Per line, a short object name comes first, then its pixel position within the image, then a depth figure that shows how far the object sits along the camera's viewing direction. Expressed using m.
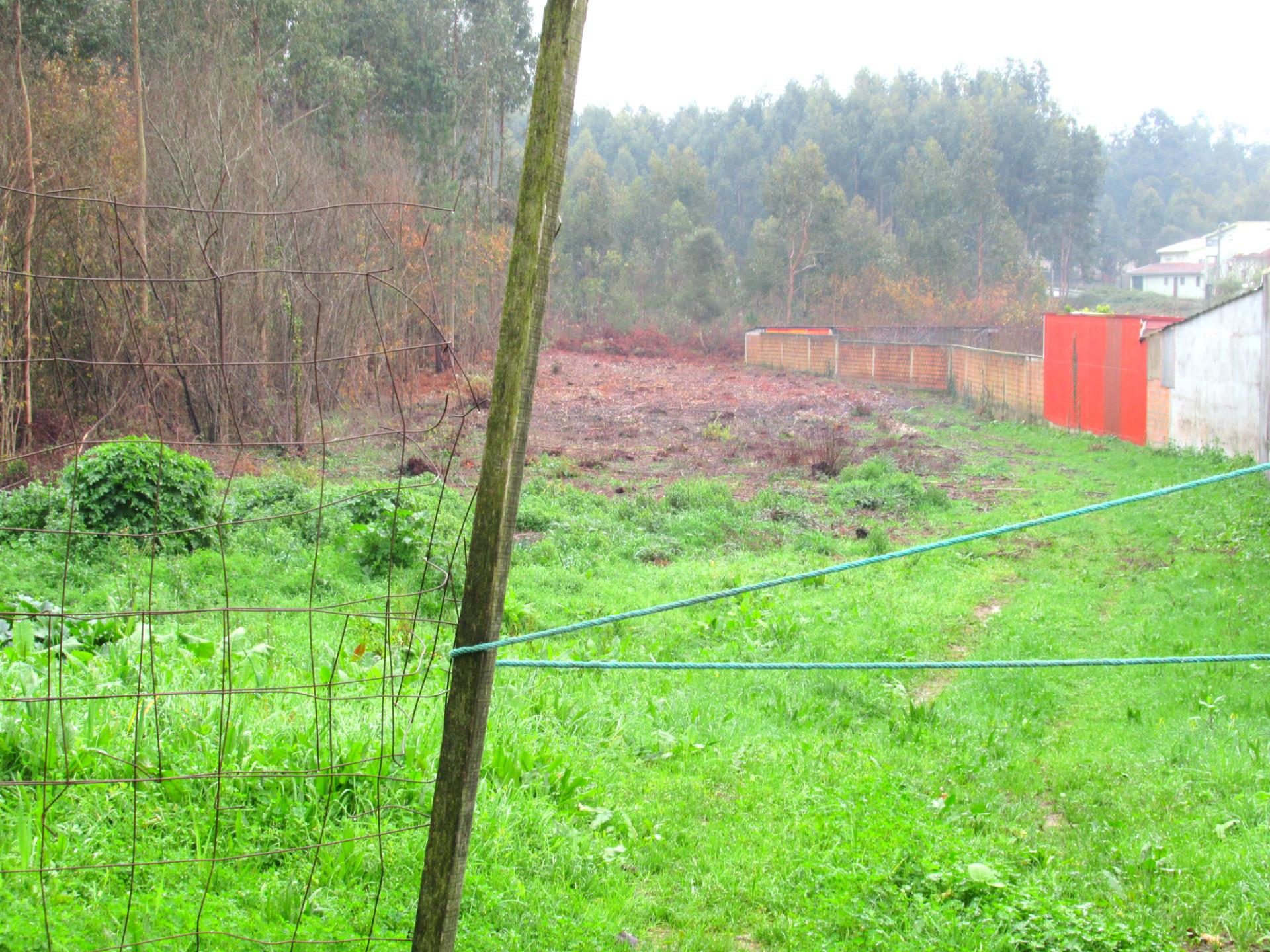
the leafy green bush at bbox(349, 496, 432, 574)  9.53
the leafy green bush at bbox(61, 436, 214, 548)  9.69
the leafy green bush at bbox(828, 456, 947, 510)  14.36
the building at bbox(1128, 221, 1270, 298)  74.31
